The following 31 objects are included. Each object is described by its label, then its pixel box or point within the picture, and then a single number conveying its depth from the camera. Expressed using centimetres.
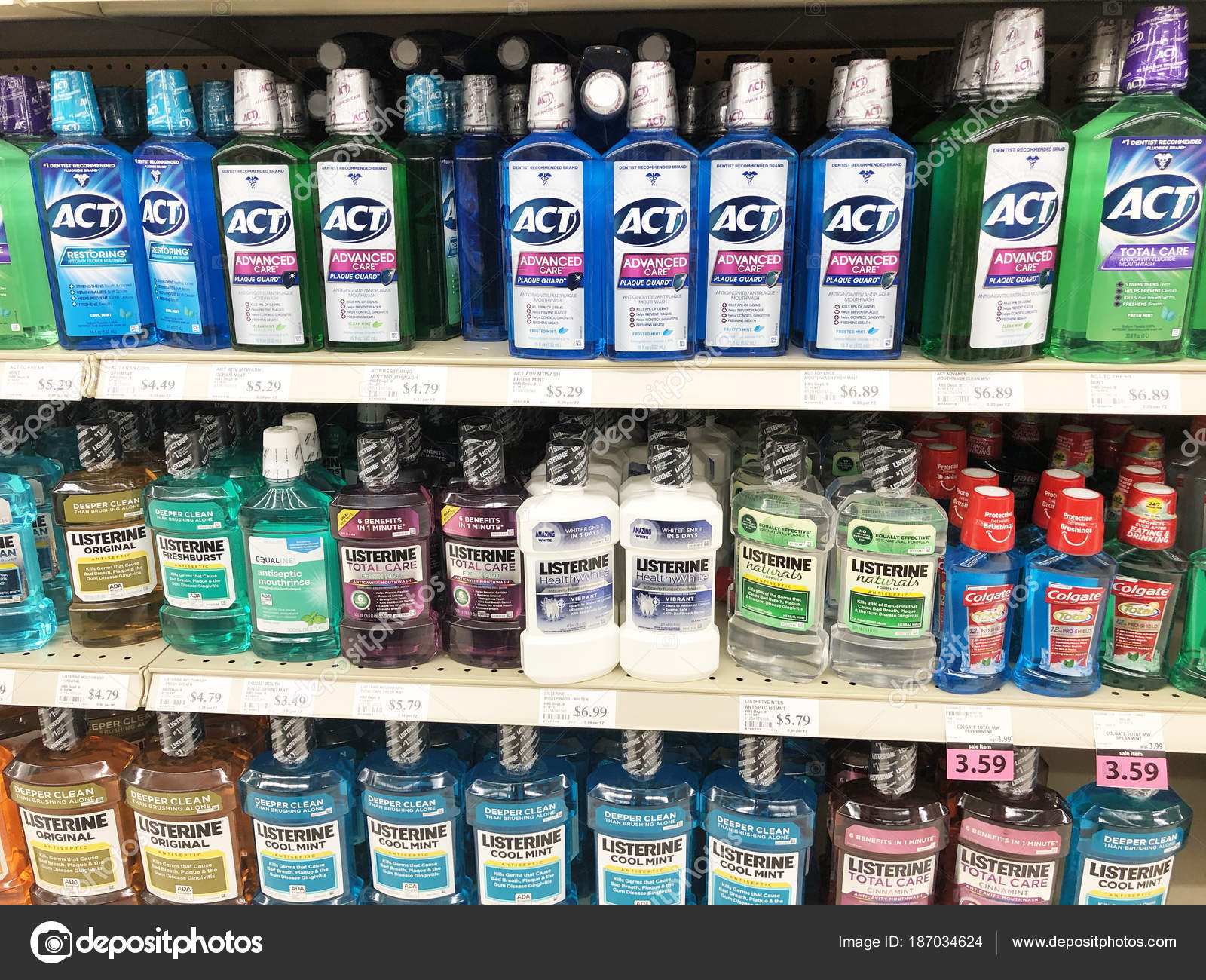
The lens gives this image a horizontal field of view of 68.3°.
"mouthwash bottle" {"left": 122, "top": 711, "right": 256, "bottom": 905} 148
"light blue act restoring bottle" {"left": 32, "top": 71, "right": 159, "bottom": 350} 132
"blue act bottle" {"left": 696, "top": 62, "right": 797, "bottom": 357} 119
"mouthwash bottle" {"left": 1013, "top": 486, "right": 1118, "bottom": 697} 126
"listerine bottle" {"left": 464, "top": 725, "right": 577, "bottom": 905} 145
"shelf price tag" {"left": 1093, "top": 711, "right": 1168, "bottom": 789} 128
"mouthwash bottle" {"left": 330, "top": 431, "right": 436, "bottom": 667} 137
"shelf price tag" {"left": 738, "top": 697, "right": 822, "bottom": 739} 133
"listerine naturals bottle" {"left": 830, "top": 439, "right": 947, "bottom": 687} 131
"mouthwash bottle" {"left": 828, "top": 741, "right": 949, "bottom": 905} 139
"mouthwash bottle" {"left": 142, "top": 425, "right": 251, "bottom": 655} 142
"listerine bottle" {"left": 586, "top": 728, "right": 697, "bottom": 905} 145
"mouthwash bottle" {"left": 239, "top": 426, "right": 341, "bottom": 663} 139
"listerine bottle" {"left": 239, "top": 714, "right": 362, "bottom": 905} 148
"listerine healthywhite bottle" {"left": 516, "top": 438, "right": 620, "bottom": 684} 131
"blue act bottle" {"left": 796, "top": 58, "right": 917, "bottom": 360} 118
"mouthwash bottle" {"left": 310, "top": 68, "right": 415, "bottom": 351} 125
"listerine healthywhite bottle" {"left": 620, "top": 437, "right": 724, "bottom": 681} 132
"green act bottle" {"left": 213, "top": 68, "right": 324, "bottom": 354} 127
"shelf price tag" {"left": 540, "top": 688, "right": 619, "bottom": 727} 134
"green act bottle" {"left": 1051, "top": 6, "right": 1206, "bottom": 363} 115
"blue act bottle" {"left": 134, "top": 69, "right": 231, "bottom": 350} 131
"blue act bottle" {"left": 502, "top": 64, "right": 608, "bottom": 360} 121
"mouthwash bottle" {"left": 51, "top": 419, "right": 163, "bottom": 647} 145
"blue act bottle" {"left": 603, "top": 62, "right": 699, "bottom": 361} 118
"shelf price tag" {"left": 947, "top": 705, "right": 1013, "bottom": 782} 131
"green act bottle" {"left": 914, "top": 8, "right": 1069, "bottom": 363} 114
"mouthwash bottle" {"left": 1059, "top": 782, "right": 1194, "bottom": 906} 138
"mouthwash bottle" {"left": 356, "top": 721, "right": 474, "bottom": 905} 147
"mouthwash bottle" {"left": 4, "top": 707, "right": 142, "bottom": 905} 150
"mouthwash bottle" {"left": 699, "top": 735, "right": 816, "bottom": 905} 142
